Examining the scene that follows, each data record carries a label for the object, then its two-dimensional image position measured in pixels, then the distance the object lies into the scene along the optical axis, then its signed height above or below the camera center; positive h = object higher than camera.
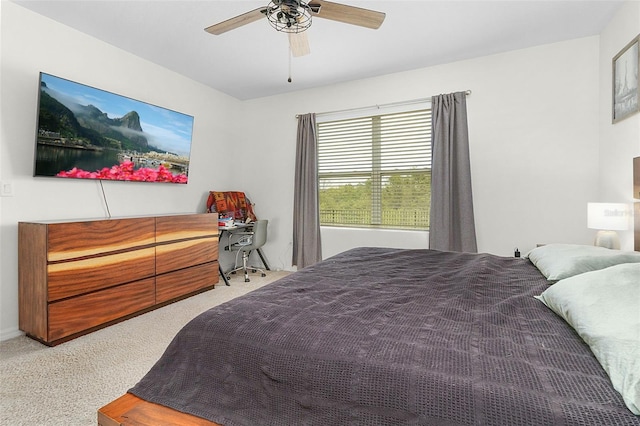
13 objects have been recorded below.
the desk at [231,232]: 4.21 -0.33
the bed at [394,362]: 0.78 -0.43
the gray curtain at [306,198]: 4.46 +0.18
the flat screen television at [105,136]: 2.74 +0.73
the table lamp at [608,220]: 2.47 -0.05
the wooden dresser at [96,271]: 2.46 -0.56
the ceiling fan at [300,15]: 1.88 +1.27
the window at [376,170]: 3.97 +0.55
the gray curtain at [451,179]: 3.57 +0.38
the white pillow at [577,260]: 1.58 -0.24
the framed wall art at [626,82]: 2.49 +1.10
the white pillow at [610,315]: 0.76 -0.32
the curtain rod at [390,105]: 3.84 +1.37
